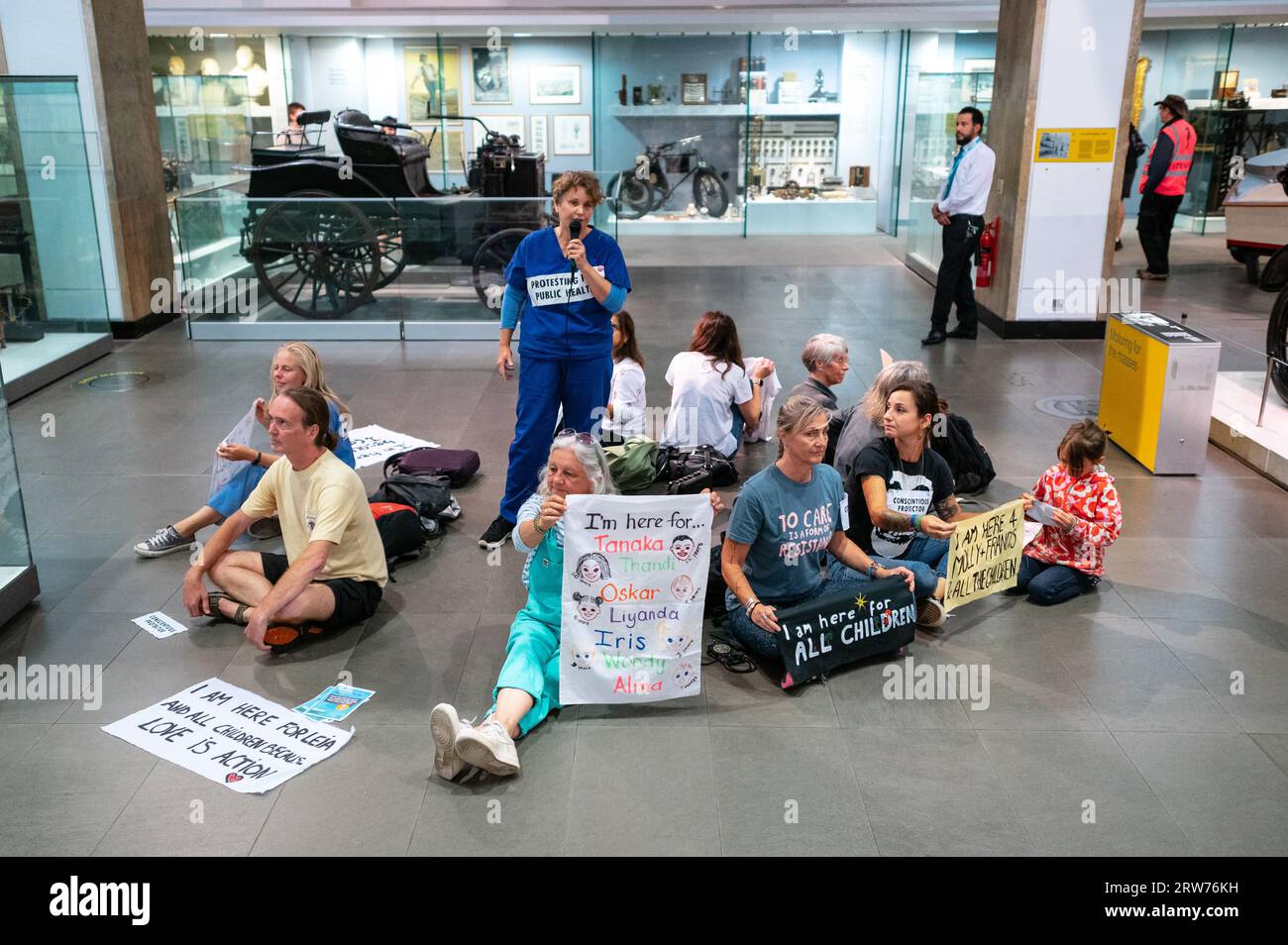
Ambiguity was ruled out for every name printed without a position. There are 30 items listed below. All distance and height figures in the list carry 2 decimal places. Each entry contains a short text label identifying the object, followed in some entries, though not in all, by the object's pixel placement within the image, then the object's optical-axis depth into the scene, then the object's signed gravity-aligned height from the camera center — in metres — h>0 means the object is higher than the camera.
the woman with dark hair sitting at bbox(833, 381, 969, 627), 5.25 -1.61
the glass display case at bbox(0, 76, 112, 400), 9.22 -0.85
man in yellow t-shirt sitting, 4.82 -1.76
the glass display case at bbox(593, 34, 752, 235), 17.39 +0.10
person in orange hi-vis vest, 13.30 -0.49
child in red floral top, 5.44 -1.75
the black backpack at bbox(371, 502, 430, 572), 5.87 -1.94
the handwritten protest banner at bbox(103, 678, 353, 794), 4.18 -2.20
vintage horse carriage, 10.59 -0.91
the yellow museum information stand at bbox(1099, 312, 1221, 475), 7.13 -1.55
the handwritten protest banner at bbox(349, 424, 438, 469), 7.54 -2.00
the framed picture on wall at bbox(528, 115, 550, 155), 17.58 +0.00
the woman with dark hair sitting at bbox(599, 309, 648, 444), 7.05 -1.51
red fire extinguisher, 11.21 -1.07
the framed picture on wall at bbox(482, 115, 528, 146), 17.58 +0.19
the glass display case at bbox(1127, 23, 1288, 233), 17.11 +0.70
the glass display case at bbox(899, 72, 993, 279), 13.62 -0.06
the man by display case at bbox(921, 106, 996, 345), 10.53 -0.69
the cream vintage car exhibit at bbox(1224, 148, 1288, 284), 13.09 -0.83
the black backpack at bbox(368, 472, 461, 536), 6.35 -1.94
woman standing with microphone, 5.88 -0.95
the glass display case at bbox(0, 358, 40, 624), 5.36 -1.85
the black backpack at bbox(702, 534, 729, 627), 5.23 -2.02
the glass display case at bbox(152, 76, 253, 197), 14.70 +0.09
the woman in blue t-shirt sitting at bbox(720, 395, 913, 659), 4.67 -1.59
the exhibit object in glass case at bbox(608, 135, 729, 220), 17.88 -0.70
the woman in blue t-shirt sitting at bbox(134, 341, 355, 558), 5.58 -1.52
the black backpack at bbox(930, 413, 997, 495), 6.88 -1.87
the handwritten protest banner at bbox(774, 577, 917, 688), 4.68 -1.96
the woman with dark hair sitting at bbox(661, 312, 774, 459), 6.93 -1.47
